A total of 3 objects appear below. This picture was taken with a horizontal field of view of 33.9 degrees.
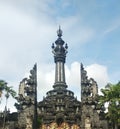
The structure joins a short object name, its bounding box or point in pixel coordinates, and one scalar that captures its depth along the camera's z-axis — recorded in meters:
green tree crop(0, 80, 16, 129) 37.05
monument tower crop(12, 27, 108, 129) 40.78
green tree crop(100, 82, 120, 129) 33.81
